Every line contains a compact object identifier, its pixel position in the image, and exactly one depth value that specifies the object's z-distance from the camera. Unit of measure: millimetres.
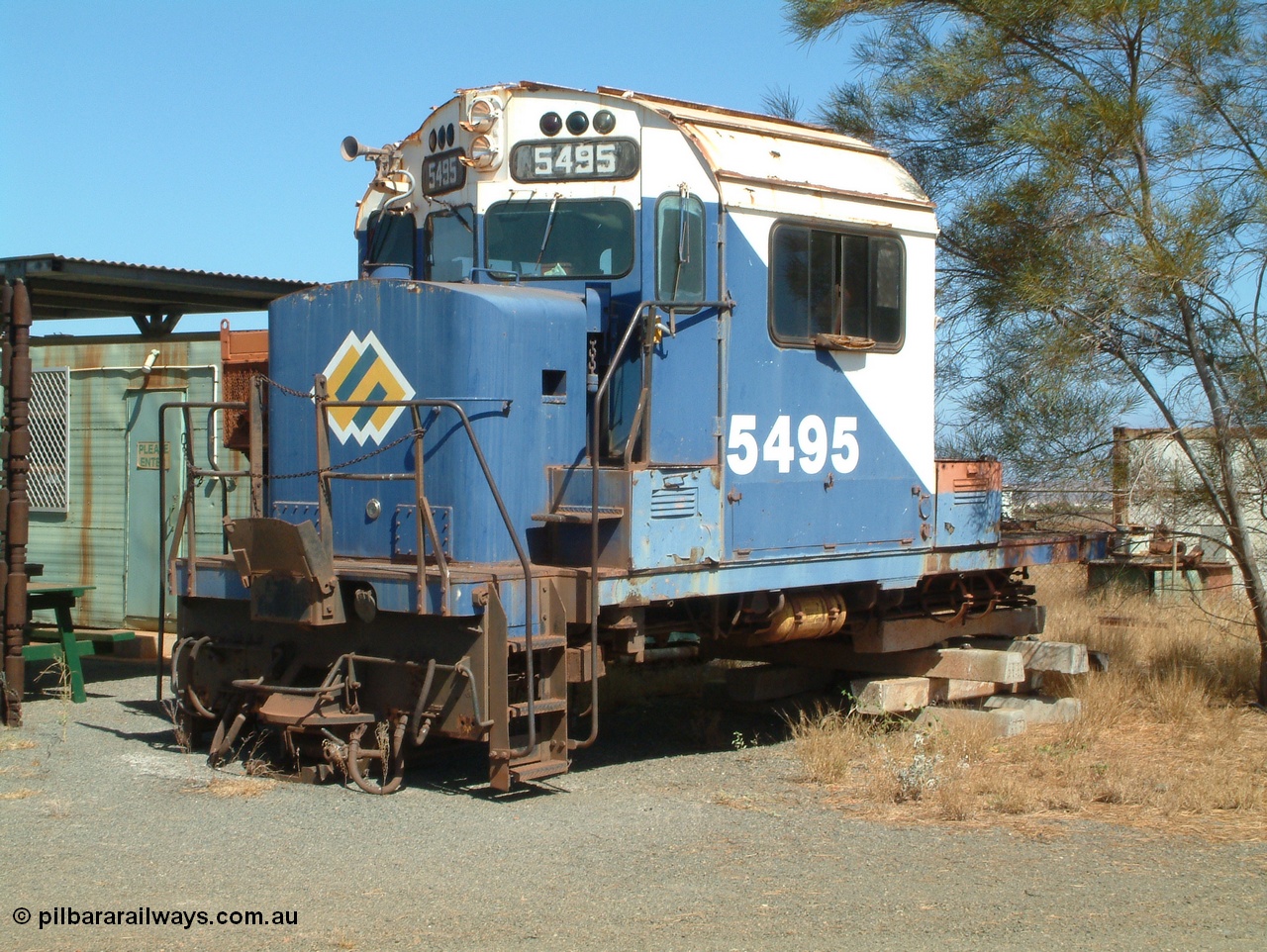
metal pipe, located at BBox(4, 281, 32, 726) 8273
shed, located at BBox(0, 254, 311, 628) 11555
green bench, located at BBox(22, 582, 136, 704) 9266
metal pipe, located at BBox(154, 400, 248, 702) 7441
